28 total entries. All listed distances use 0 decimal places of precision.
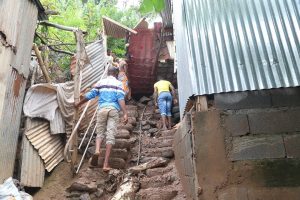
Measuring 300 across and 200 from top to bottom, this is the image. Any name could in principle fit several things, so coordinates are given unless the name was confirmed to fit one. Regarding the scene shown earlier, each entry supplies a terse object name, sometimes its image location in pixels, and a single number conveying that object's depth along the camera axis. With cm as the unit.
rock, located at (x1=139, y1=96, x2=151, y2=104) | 1294
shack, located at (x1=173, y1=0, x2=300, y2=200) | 333
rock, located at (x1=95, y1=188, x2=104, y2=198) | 564
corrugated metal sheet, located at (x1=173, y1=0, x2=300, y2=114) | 352
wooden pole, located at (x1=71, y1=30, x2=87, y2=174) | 660
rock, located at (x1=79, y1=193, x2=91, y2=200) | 548
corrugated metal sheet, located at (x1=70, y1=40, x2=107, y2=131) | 911
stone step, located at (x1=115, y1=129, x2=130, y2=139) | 787
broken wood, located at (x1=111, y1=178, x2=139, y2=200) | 496
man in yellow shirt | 920
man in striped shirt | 638
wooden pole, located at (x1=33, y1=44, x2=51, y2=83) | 842
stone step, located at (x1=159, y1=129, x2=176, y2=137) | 773
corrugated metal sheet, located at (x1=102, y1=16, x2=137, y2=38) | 1354
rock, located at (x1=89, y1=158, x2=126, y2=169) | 656
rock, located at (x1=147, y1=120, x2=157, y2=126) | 976
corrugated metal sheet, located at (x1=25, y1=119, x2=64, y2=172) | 680
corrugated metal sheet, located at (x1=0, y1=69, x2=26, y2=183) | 614
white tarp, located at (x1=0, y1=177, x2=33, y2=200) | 475
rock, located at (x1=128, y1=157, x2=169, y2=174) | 581
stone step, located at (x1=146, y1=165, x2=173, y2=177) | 567
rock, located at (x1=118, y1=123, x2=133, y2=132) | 853
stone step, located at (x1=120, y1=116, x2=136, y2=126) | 937
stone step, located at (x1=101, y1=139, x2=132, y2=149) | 713
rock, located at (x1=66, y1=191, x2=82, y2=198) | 570
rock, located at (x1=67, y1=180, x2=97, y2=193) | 568
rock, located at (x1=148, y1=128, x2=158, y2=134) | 911
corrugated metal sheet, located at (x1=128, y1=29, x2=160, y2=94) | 1259
